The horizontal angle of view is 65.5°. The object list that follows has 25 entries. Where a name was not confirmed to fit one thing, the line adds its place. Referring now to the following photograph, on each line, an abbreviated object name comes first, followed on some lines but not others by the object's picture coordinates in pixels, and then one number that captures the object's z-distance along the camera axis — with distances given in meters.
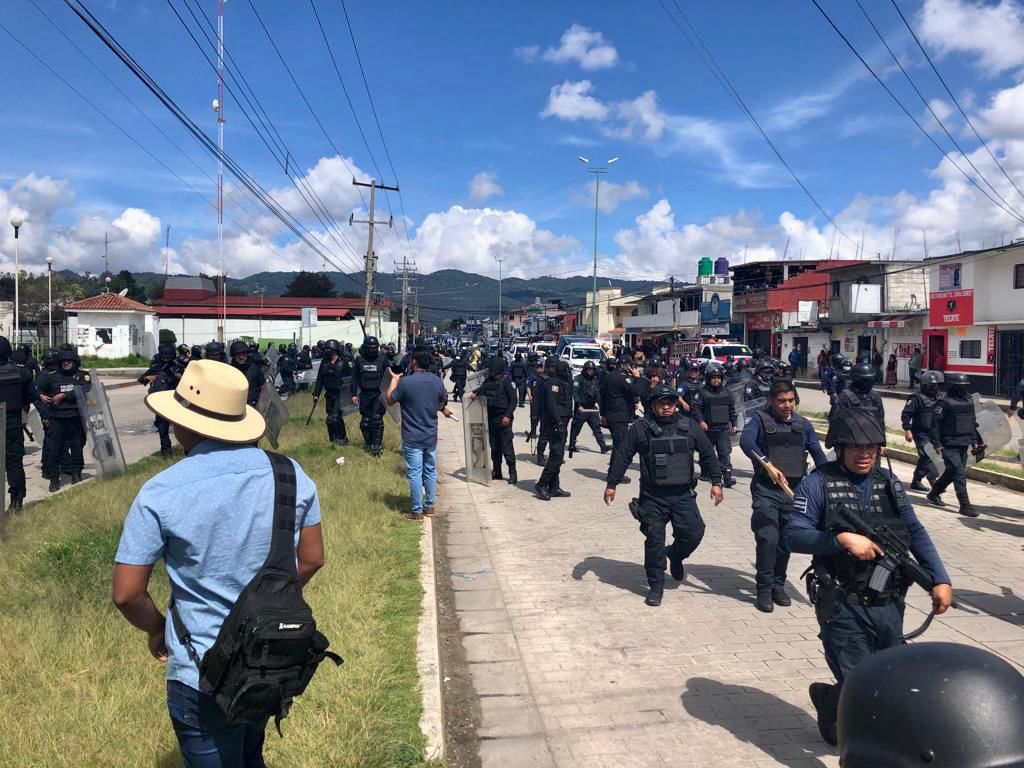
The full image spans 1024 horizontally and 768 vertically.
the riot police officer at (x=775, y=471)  5.94
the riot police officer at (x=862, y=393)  8.65
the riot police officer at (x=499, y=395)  10.65
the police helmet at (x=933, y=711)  1.52
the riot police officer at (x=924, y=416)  9.52
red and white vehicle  34.96
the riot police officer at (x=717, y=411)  10.65
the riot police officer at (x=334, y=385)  13.10
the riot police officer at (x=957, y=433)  9.02
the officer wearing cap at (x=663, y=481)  5.98
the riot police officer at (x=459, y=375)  24.00
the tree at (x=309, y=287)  106.31
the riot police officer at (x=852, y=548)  3.36
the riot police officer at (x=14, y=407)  8.32
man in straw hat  2.27
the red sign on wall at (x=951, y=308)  31.23
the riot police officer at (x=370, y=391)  12.35
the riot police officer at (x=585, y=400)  13.12
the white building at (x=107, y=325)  46.03
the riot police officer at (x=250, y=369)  11.74
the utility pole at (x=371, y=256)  36.84
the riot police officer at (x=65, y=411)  9.66
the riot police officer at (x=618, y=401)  11.65
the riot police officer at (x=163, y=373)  10.62
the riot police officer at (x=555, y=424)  10.13
